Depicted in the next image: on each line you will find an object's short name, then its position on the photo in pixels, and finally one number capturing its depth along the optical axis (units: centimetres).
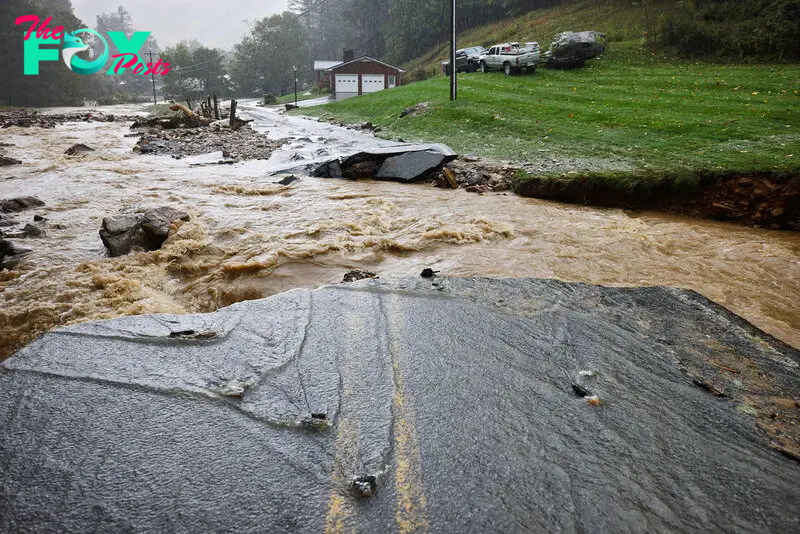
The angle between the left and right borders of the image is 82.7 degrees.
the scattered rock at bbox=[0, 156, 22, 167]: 1298
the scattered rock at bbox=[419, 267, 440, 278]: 509
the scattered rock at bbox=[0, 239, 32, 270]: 577
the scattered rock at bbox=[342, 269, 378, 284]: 511
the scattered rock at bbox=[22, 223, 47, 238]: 671
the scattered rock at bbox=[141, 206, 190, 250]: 647
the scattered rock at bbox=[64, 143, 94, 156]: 1527
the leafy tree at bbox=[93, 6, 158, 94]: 9278
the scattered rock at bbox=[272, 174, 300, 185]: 1060
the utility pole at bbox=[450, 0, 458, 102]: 1781
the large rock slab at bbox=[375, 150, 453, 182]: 1063
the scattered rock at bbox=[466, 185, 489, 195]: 926
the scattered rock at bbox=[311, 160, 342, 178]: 1134
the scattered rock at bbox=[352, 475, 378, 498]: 208
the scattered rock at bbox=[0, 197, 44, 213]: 825
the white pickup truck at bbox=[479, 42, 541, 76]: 2422
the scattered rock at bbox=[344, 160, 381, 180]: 1115
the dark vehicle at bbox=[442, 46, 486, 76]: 2922
